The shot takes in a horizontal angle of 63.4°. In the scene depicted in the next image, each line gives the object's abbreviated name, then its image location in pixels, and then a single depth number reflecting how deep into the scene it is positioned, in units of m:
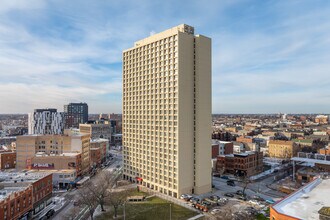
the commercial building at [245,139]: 181.62
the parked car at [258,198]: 78.26
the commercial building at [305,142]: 162.62
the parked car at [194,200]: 73.25
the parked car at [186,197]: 76.89
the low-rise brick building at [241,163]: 110.06
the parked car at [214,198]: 76.51
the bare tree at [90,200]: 63.57
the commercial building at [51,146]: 116.62
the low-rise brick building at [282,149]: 152.38
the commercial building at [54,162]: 99.50
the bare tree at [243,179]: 97.69
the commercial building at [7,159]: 120.38
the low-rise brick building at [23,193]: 56.50
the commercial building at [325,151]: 131.85
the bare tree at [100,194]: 69.31
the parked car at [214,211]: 66.11
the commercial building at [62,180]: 96.44
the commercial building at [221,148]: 136.00
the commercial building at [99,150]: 134.80
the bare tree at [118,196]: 67.24
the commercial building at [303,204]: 39.69
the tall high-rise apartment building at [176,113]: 80.75
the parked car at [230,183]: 95.56
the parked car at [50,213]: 67.69
